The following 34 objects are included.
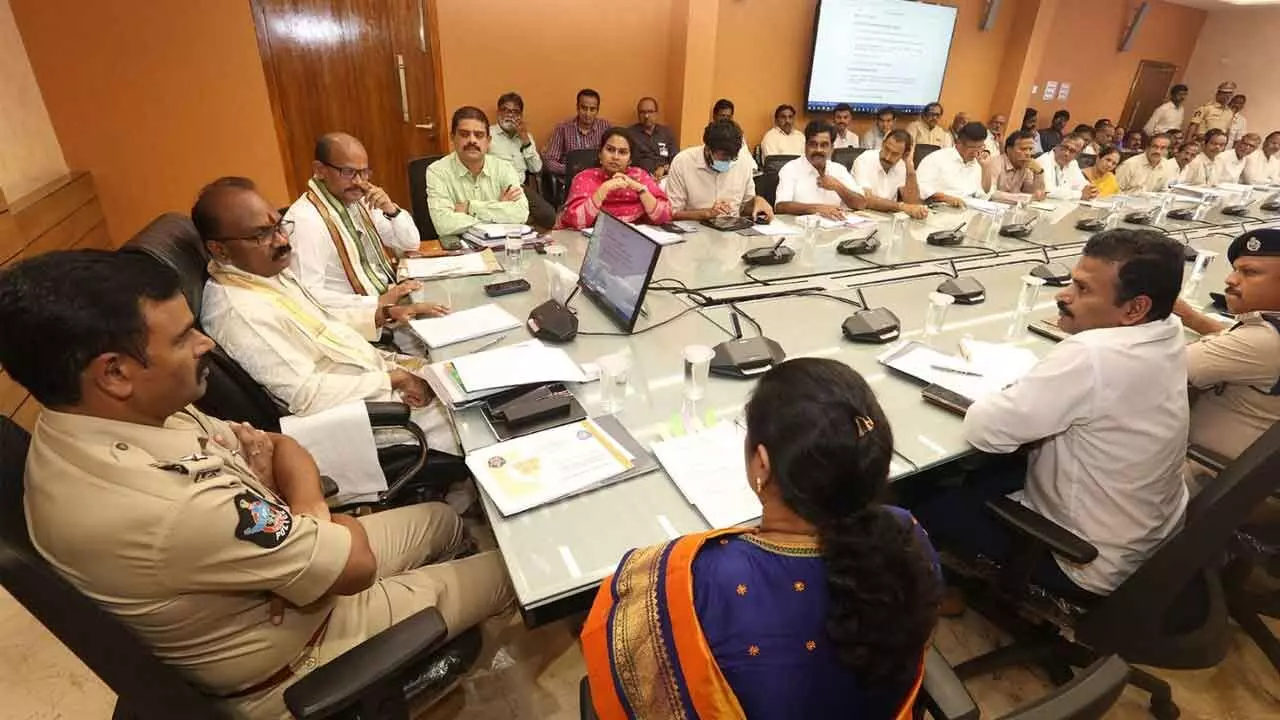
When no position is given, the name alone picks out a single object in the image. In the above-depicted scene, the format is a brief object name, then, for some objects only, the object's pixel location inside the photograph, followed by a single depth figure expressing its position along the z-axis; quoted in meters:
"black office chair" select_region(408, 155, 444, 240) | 3.24
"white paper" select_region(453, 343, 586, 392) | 1.44
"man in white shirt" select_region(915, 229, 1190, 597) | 1.29
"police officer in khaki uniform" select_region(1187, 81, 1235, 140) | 8.40
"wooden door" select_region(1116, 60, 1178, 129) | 8.91
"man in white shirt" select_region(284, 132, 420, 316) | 2.16
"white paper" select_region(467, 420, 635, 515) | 1.13
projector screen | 6.05
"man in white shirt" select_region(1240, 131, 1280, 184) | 6.03
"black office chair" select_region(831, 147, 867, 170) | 5.55
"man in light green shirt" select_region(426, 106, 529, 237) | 3.01
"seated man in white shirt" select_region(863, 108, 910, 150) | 6.61
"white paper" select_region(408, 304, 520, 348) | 1.75
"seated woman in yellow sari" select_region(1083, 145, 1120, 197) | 4.92
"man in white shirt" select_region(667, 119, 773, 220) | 3.26
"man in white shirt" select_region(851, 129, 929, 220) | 4.06
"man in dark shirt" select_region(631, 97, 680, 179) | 5.16
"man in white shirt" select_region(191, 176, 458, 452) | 1.50
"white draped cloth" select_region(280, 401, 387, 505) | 1.42
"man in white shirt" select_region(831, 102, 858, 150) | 6.07
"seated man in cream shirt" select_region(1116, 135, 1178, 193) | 5.25
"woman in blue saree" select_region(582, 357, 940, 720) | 0.68
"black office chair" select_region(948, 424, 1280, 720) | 1.11
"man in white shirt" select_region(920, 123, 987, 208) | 4.25
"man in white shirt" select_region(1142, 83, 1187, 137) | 8.76
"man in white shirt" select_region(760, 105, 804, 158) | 5.93
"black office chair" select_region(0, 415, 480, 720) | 0.68
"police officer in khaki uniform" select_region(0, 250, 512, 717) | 0.80
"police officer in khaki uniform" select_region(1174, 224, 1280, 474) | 1.59
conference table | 1.06
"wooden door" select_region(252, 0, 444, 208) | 3.96
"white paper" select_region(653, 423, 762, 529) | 1.12
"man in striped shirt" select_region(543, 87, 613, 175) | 5.00
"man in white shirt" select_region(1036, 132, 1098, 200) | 4.86
